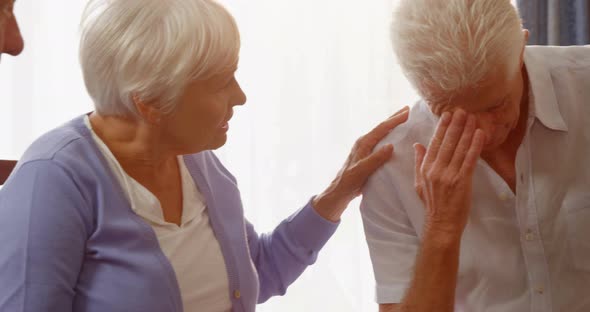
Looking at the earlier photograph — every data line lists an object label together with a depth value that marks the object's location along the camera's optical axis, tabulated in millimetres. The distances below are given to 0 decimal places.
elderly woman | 1677
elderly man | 1776
